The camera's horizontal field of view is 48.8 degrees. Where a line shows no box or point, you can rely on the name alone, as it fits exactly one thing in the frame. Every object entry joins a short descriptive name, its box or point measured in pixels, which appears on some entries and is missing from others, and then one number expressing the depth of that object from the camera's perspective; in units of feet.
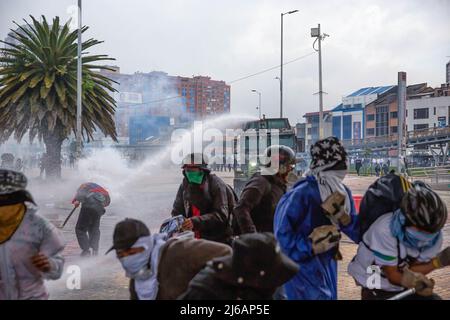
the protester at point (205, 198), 16.42
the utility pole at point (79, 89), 56.24
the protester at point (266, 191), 14.85
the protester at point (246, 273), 7.23
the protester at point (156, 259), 8.93
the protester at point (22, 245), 9.28
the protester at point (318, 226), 10.54
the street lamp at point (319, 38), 85.05
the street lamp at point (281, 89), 112.57
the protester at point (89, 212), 27.20
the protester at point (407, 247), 9.55
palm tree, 57.57
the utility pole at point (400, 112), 67.53
